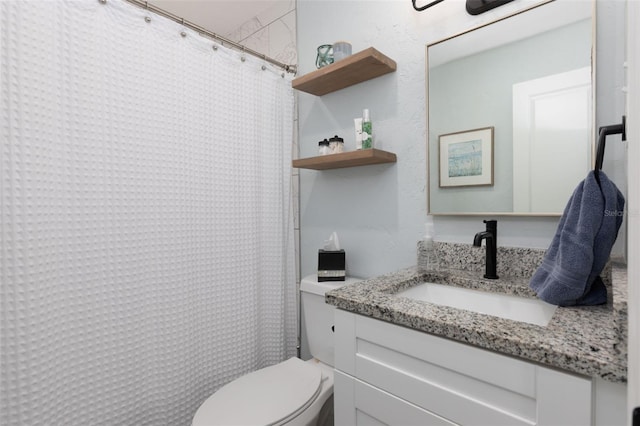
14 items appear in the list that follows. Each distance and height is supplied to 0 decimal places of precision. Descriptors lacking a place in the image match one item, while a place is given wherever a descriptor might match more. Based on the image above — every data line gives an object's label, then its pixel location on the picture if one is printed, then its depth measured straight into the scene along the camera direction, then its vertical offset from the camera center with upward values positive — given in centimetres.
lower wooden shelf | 131 +21
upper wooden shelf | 131 +61
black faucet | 108 -15
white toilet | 103 -67
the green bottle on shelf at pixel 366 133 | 138 +32
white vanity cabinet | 57 -39
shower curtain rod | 120 +77
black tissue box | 150 -28
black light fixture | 113 +73
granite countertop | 54 -26
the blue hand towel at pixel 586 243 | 75 -9
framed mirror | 99 +32
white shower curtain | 95 -3
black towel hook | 79 +18
